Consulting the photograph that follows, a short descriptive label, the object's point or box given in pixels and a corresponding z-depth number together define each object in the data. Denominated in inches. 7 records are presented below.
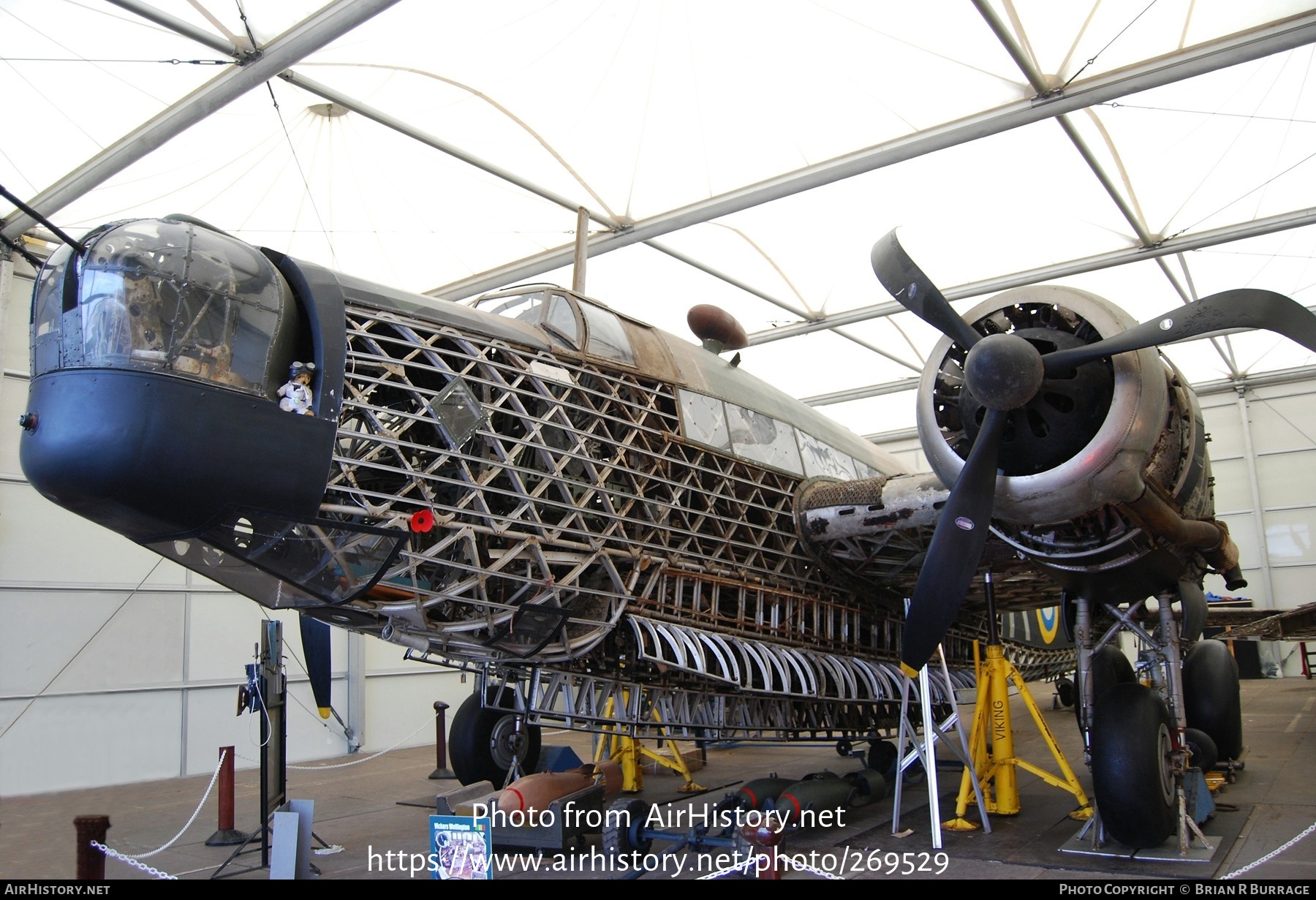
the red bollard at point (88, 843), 170.2
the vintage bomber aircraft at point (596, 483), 188.4
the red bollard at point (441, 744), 473.7
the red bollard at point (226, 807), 310.5
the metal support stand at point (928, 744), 256.7
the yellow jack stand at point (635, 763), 374.3
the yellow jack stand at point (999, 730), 306.3
